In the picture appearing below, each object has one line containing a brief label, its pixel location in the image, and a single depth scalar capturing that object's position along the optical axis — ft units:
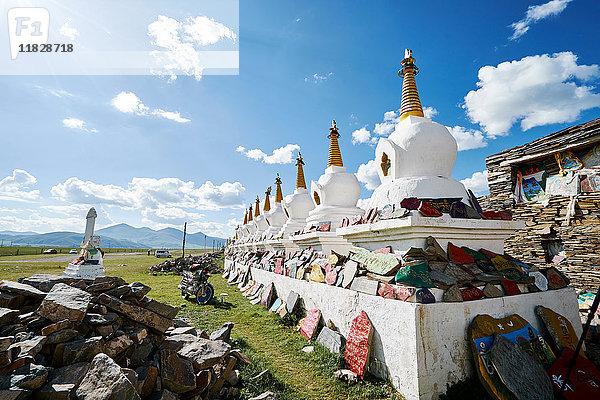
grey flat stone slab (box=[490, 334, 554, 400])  9.90
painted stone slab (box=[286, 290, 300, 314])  21.81
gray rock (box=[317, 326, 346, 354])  14.65
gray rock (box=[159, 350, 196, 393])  9.63
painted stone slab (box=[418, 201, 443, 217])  13.30
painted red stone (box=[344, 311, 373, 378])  12.69
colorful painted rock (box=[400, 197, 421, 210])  14.31
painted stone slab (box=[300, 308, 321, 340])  17.80
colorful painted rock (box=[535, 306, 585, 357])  12.49
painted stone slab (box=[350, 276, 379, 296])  13.65
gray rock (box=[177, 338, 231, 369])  10.93
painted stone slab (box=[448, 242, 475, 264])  13.38
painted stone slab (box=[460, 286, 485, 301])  11.91
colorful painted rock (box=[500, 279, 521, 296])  12.85
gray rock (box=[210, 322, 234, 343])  14.33
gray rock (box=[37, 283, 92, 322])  9.62
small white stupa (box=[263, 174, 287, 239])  45.58
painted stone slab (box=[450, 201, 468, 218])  14.42
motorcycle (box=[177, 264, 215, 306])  29.19
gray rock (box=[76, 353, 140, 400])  7.48
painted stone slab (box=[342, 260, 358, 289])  15.81
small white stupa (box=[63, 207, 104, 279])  35.68
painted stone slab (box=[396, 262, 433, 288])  11.75
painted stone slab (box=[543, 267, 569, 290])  14.49
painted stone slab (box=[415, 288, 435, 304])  11.18
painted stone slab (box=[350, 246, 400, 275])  13.37
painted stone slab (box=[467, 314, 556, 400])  10.21
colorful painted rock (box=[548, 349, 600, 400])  10.44
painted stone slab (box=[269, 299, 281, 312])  24.96
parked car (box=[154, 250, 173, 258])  133.90
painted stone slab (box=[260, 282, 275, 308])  27.53
